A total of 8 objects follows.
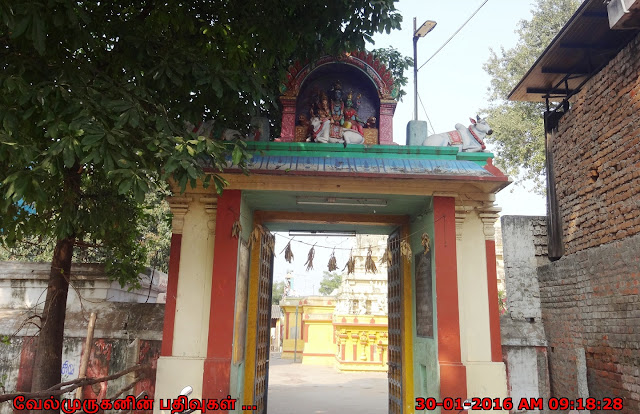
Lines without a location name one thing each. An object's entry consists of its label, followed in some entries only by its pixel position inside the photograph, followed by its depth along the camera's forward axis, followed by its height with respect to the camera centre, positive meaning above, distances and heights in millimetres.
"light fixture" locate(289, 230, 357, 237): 9189 +1497
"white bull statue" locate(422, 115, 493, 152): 7051 +2581
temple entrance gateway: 6273 +1017
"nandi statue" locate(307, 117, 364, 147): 6992 +2560
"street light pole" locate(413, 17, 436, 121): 10693 +6099
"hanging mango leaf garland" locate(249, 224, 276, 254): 7359 +1222
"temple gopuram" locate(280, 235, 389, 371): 19359 -468
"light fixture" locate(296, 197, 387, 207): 7121 +1638
